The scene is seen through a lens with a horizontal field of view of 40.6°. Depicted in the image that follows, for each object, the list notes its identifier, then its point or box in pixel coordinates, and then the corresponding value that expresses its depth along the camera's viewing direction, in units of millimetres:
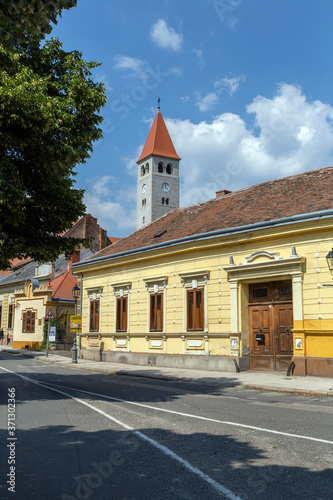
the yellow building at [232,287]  15211
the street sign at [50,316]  28662
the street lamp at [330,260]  13742
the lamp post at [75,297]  23125
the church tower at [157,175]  83938
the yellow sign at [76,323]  23562
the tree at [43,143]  10961
